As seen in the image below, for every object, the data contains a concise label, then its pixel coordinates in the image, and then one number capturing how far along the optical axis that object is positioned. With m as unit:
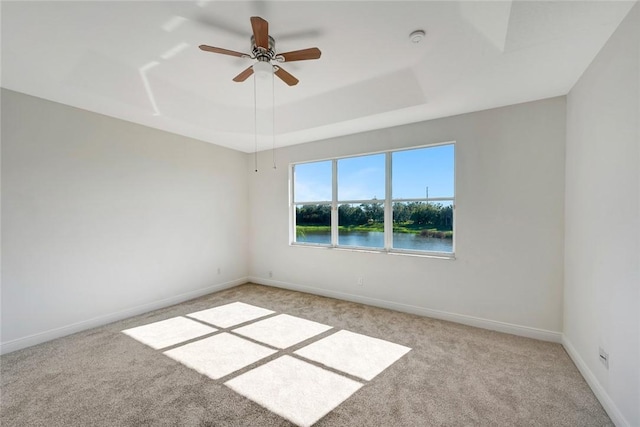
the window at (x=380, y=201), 3.49
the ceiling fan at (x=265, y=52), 1.75
